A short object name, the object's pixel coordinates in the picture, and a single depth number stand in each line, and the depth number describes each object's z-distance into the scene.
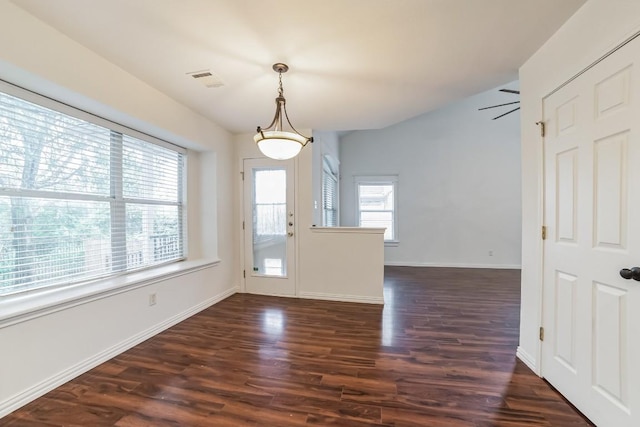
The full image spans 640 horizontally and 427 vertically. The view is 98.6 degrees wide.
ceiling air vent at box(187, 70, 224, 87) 2.33
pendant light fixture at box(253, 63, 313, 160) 2.04
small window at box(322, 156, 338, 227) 5.08
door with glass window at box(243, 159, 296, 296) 3.97
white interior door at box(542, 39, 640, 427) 1.31
